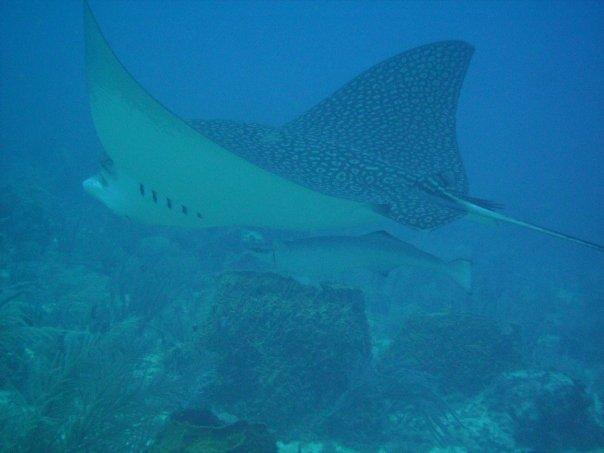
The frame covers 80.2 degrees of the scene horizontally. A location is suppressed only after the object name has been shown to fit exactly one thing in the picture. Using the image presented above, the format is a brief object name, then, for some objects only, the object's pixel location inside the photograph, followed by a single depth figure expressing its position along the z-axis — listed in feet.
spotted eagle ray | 11.14
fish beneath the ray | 17.20
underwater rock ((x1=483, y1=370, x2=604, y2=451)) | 18.98
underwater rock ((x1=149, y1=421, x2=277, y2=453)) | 11.55
